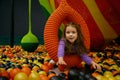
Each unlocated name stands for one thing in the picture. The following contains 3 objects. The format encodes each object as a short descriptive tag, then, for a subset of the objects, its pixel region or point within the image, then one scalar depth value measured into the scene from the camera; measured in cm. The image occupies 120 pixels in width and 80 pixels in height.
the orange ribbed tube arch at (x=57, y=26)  242
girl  228
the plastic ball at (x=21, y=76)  173
